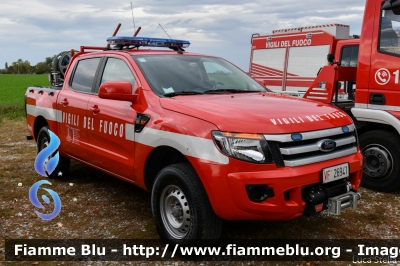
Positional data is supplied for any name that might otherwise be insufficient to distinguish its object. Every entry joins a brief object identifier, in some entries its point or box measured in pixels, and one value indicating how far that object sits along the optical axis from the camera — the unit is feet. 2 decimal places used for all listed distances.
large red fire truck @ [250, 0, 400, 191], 16.87
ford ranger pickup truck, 10.52
